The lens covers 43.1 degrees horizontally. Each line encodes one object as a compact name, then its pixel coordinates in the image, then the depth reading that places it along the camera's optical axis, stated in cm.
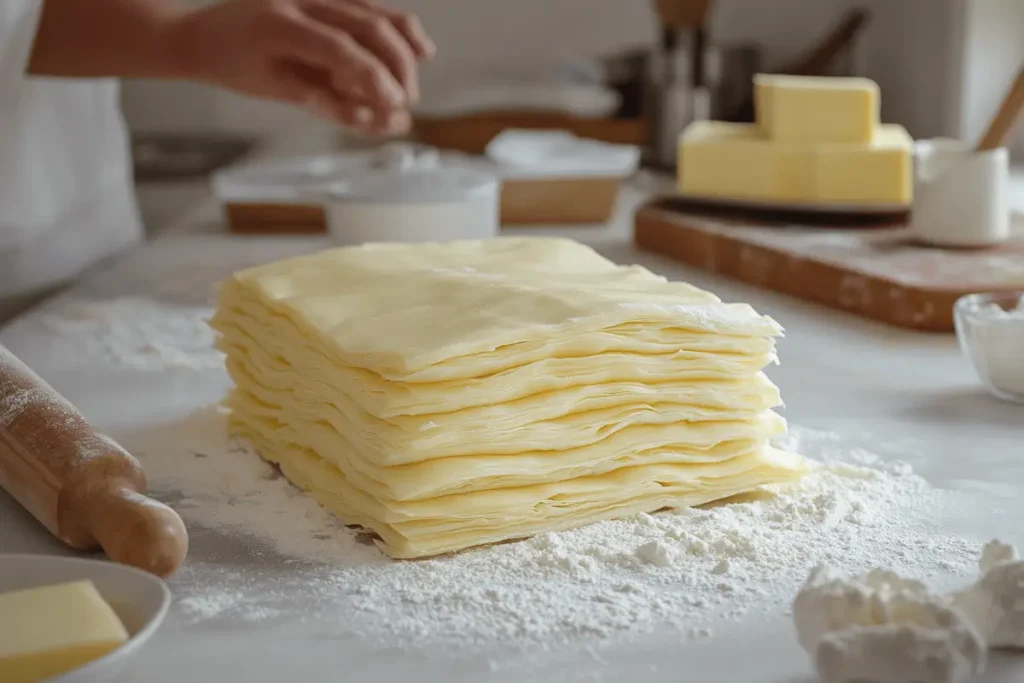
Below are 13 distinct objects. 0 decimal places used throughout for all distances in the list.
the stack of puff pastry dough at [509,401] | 83
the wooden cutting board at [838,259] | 141
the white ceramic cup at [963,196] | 157
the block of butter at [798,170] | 178
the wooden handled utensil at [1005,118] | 149
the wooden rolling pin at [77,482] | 77
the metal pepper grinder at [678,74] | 258
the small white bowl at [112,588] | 63
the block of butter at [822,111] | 182
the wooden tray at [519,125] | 262
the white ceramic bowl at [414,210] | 164
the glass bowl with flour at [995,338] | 113
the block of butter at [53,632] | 63
